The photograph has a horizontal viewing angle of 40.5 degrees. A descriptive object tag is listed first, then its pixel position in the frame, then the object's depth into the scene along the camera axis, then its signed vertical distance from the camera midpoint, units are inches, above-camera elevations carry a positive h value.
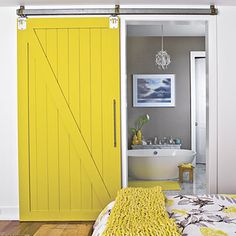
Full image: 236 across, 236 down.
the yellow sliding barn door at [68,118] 137.2 -0.7
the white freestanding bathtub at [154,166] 205.3 -32.5
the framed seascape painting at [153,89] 234.4 +19.4
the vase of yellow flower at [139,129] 229.3 -9.8
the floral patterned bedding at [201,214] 65.9 -23.6
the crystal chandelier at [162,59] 209.3 +37.4
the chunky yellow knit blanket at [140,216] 62.2 -22.3
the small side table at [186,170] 201.6 -35.6
